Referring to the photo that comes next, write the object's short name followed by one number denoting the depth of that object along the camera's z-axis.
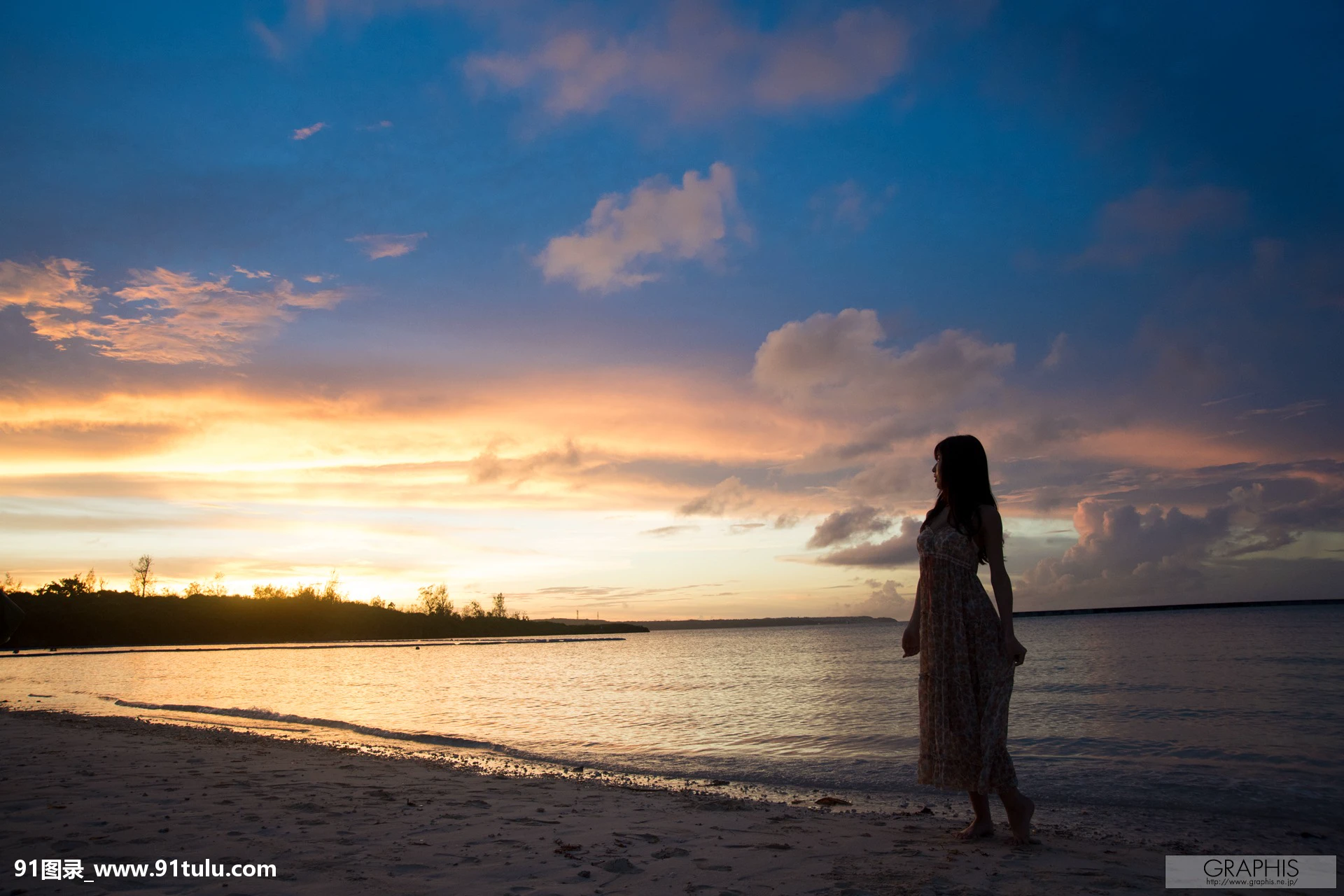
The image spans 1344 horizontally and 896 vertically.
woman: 5.05
